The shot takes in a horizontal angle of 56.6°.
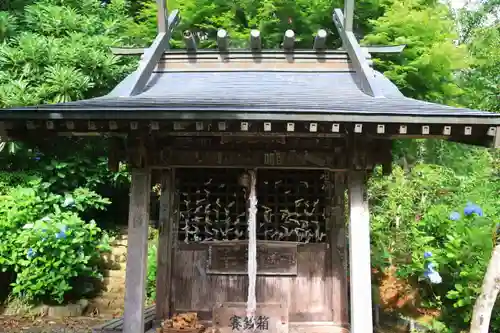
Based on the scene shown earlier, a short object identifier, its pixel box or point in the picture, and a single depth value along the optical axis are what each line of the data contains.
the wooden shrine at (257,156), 4.42
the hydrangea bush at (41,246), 8.23
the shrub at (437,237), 6.35
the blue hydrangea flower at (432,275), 6.62
